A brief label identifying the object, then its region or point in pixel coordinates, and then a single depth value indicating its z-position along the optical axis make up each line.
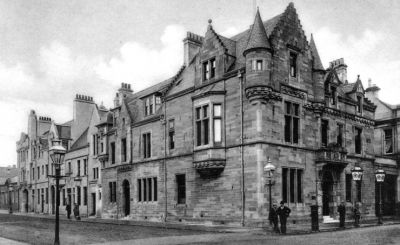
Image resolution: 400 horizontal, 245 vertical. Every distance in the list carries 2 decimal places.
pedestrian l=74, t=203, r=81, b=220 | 42.66
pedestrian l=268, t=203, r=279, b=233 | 23.14
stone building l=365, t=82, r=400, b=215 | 40.81
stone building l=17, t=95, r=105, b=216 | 51.12
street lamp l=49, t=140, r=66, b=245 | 16.76
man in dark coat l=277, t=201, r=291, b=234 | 22.73
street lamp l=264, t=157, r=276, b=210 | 22.78
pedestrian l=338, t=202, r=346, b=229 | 26.20
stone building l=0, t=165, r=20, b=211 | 73.69
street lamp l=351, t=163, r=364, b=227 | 28.27
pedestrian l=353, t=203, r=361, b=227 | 27.20
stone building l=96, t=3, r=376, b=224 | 27.27
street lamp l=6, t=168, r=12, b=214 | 75.34
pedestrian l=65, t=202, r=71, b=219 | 44.18
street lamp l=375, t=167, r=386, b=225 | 30.31
